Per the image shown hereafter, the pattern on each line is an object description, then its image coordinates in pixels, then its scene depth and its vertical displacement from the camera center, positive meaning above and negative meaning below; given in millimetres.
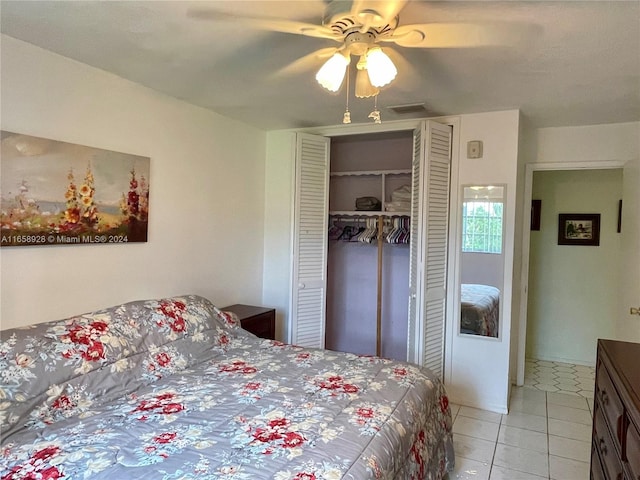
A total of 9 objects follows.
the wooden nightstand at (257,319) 3303 -732
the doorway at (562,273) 4348 -387
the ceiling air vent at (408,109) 3035 +929
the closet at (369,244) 4020 -131
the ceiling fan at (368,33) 1561 +820
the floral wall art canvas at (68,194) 2066 +170
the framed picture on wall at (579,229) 4340 +89
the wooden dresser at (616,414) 1230 -595
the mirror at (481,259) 3229 -191
